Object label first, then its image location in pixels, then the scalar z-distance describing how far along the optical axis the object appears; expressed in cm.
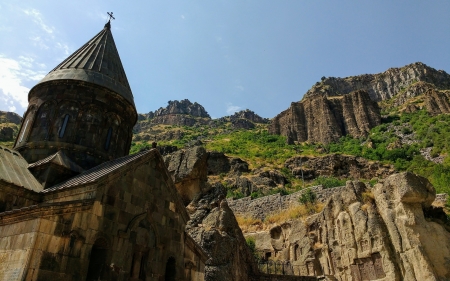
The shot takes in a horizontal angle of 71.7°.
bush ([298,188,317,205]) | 2317
